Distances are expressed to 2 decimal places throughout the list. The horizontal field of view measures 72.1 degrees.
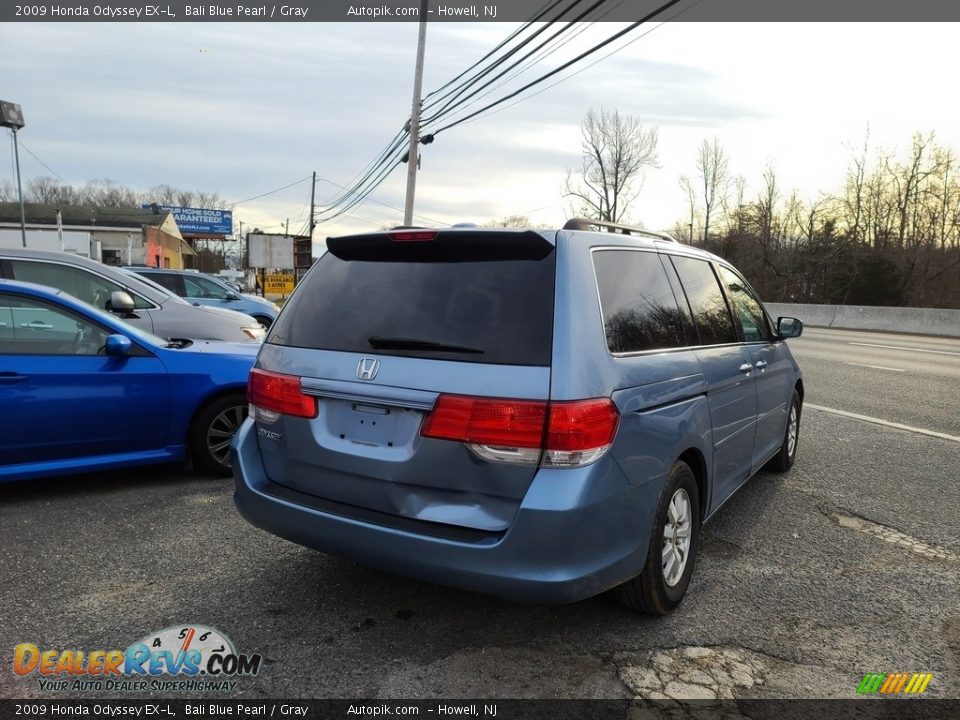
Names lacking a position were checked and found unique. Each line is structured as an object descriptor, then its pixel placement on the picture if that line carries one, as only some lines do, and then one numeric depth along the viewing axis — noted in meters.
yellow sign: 32.75
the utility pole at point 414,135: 19.98
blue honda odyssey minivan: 2.42
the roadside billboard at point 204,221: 81.69
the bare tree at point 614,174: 50.00
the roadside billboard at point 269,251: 38.66
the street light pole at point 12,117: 23.16
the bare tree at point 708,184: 54.03
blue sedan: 4.28
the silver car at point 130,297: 6.50
